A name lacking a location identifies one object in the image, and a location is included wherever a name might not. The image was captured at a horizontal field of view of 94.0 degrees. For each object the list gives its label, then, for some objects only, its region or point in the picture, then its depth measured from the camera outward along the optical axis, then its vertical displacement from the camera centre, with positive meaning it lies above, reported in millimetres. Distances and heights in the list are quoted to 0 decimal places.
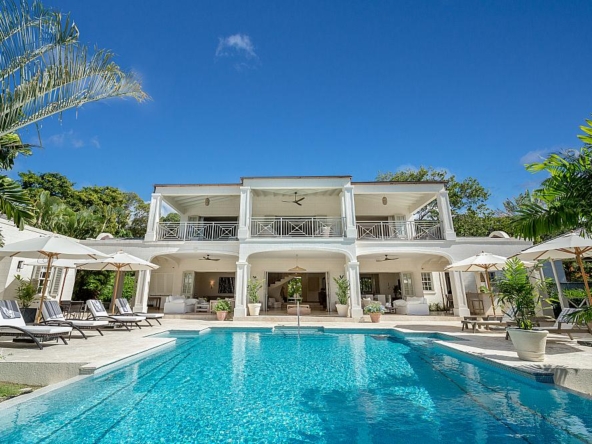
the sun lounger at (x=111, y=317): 8750 -727
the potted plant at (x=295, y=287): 11529 +235
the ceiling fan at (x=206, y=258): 14927 +1893
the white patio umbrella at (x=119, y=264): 9461 +1077
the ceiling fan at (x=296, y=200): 15211 +5096
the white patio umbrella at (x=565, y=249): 6762 +1045
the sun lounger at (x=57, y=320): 7109 -632
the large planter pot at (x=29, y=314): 7648 -521
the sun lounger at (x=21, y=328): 5566 -684
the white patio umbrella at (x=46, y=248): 7078 +1174
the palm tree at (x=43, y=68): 3705 +3174
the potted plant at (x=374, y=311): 11362 -760
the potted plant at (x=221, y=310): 11875 -698
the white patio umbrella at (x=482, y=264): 9031 +889
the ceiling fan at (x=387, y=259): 14895 +1756
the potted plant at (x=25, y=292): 10727 +106
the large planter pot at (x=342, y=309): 12424 -735
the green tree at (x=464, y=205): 21594 +6730
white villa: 12578 +2249
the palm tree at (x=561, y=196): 3660 +1326
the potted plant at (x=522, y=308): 5035 -327
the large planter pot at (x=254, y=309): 12203 -685
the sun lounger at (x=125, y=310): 9839 -571
